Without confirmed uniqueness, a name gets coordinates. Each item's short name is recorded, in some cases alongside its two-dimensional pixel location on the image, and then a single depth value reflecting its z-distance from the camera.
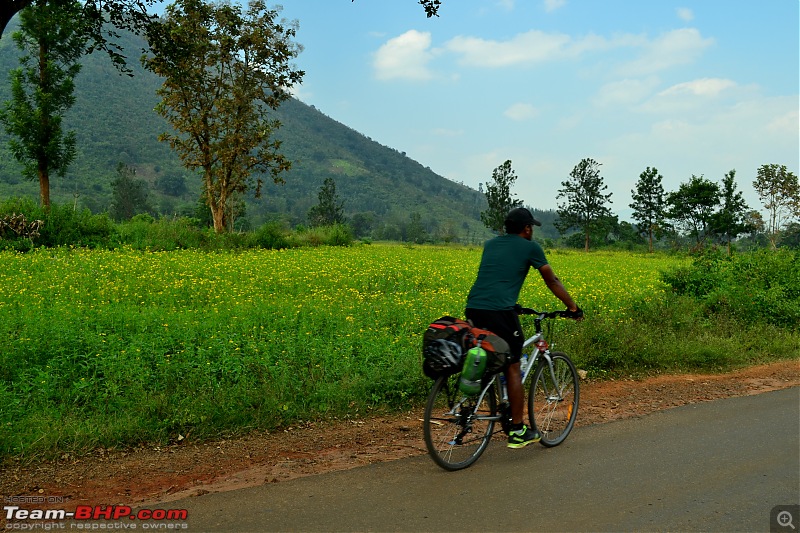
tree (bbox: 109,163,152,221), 74.31
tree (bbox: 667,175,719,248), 59.44
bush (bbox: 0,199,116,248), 23.62
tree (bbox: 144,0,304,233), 34.12
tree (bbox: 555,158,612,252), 74.75
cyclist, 5.39
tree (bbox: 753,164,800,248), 52.28
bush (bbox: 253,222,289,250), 31.95
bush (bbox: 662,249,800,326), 12.64
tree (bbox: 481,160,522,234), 72.31
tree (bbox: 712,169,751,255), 58.34
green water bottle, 4.97
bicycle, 5.12
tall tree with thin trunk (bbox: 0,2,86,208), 30.94
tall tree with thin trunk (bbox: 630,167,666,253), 70.25
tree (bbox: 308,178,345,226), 83.38
